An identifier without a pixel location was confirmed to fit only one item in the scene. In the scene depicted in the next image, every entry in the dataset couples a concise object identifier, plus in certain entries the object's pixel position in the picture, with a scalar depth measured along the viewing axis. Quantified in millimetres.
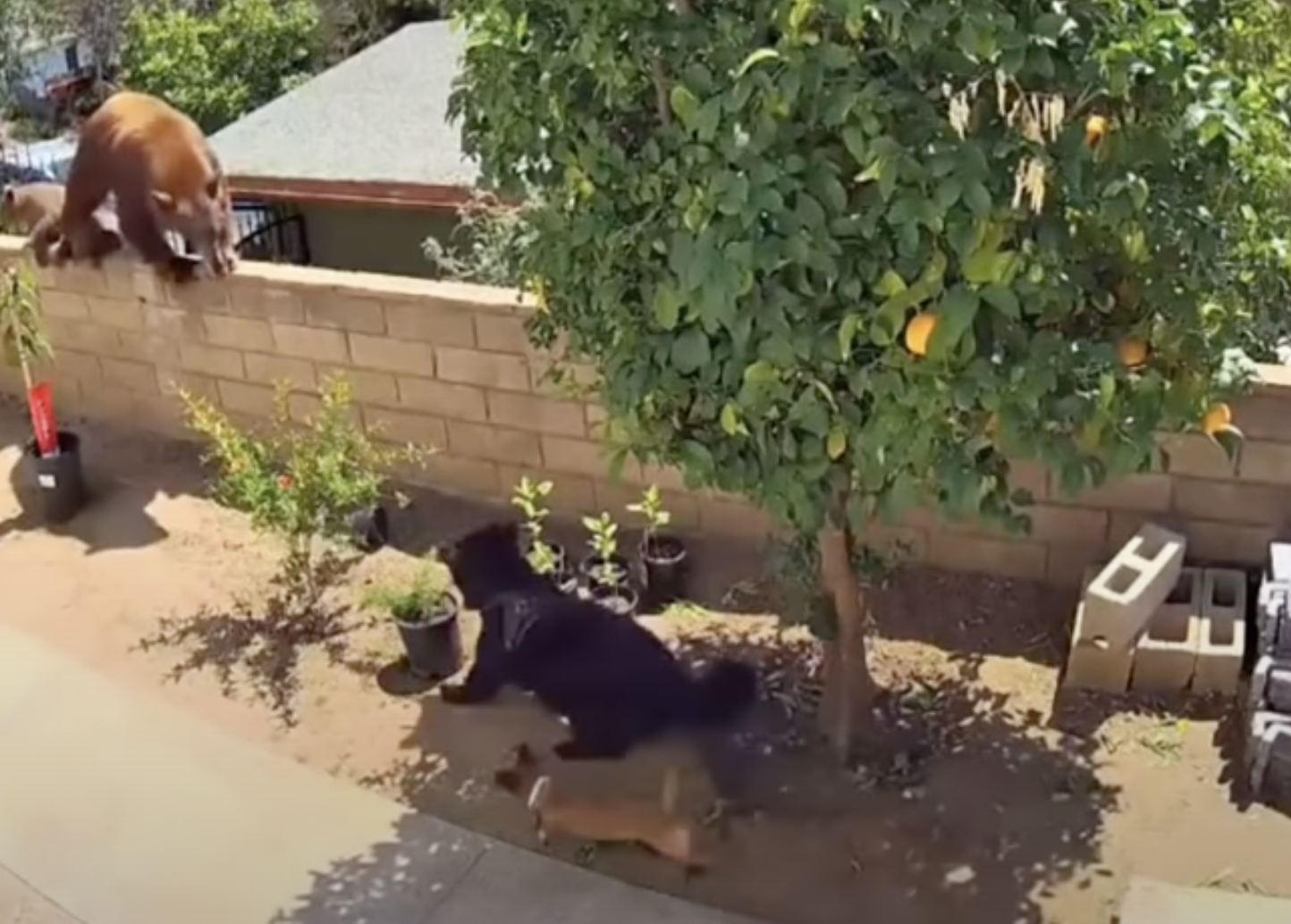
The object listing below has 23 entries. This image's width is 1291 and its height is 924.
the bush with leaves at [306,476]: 4992
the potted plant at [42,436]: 5961
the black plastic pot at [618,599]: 4771
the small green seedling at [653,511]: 4902
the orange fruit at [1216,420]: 3541
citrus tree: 2869
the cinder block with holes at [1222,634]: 4316
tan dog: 3875
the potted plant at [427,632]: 4719
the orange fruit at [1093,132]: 2931
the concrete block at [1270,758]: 3906
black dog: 4262
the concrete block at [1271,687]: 4020
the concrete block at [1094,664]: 4348
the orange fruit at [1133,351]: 3287
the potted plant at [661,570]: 5062
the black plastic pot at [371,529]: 5445
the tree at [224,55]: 13781
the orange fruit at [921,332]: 3000
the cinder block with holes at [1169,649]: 4340
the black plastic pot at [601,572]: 4898
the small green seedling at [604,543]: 4793
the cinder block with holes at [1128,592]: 4309
